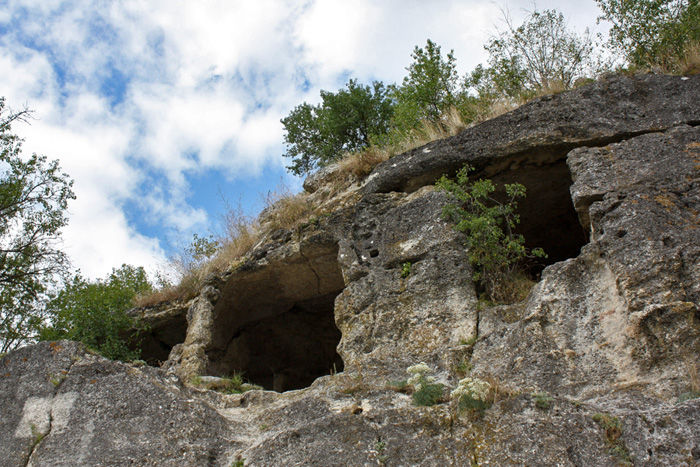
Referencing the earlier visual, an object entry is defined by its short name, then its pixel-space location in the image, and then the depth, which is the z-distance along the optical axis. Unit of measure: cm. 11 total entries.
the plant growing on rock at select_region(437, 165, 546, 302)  671
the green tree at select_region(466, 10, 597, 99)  1041
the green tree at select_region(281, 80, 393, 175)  1430
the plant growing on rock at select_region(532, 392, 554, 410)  448
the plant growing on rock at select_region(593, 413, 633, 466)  398
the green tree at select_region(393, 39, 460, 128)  1133
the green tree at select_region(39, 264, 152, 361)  916
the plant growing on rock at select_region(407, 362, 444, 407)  519
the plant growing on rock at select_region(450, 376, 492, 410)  482
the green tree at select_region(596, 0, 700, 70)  938
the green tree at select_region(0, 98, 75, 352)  941
